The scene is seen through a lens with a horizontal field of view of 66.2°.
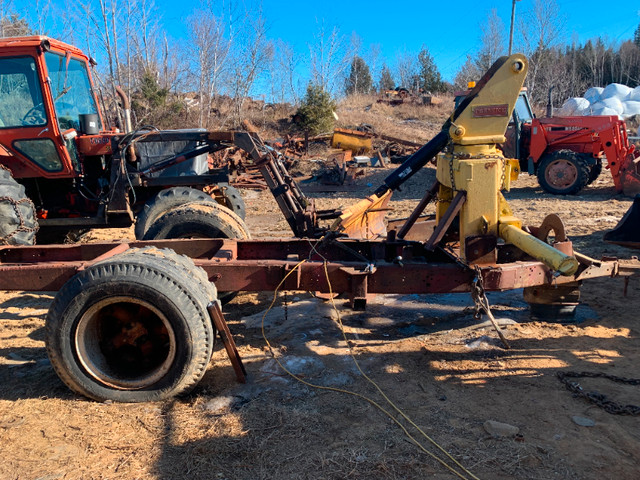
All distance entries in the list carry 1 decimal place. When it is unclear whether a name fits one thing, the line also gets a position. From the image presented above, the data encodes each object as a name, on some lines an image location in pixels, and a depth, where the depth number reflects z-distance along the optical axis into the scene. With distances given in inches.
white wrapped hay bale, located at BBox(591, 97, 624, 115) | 1068.5
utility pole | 864.9
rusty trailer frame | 143.9
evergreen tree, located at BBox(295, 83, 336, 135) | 876.6
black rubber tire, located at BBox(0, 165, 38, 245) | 199.3
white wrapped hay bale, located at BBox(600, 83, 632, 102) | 1181.1
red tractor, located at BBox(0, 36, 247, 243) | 228.7
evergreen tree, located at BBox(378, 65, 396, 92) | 1926.7
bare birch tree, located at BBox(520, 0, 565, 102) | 1339.8
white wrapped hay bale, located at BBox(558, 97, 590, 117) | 1082.1
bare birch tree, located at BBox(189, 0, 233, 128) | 926.4
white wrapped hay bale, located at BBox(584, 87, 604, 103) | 1233.6
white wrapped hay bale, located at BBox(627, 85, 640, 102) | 1172.5
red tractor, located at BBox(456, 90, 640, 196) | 437.7
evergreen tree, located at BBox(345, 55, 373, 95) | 1793.8
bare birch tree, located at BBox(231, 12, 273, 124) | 992.2
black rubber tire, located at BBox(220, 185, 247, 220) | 279.4
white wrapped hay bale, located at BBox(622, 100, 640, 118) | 1103.0
